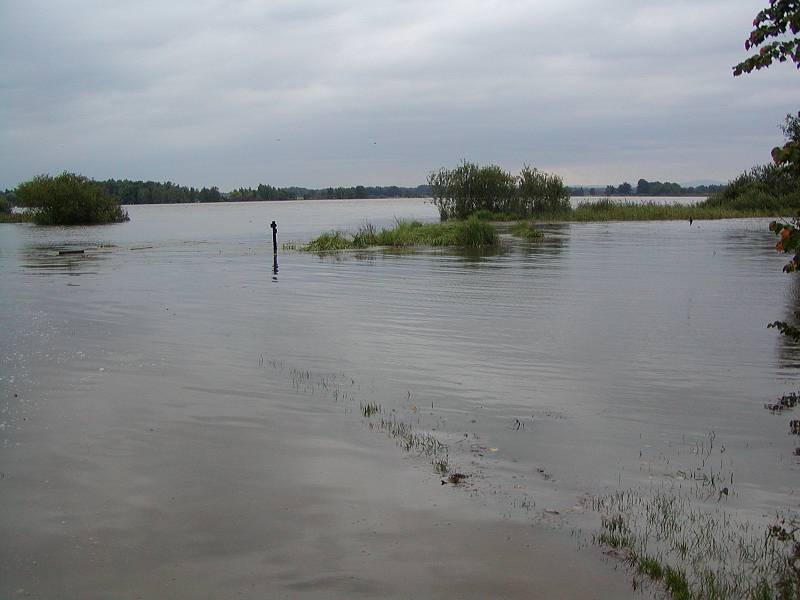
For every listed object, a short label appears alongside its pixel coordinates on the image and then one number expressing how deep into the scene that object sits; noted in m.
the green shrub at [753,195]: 65.88
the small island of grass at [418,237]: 41.09
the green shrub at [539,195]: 70.12
